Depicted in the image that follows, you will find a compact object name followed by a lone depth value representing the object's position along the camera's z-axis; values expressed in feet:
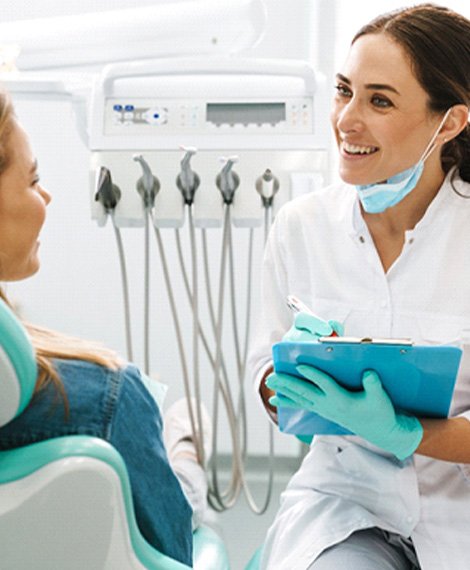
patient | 2.74
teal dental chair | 2.59
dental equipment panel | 6.77
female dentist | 4.50
